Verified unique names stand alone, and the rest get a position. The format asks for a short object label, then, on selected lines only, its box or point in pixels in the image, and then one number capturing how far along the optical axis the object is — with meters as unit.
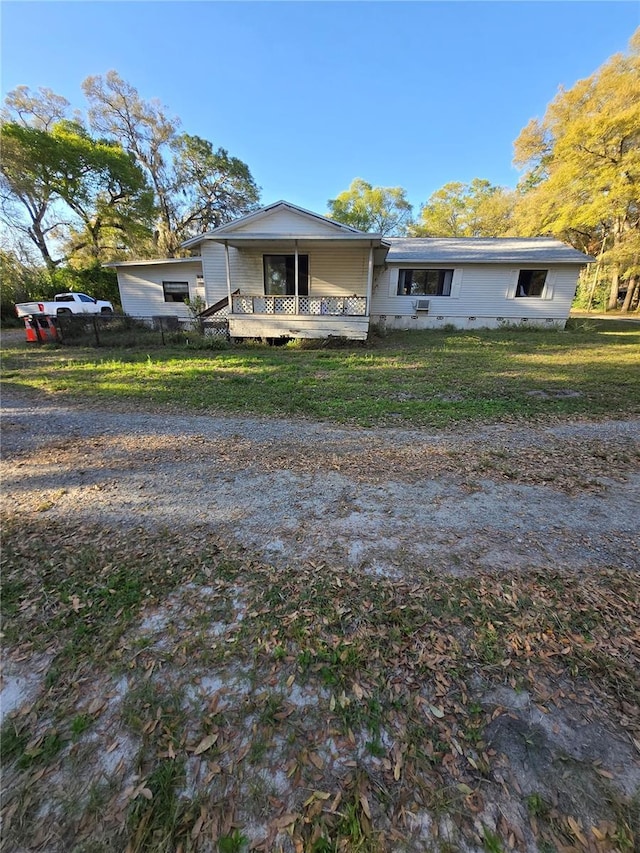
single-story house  12.65
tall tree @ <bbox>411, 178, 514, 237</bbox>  34.81
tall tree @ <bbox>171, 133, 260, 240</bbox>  29.66
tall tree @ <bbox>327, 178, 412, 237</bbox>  40.41
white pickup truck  15.89
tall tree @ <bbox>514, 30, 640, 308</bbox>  18.78
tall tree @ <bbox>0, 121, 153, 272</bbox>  20.67
